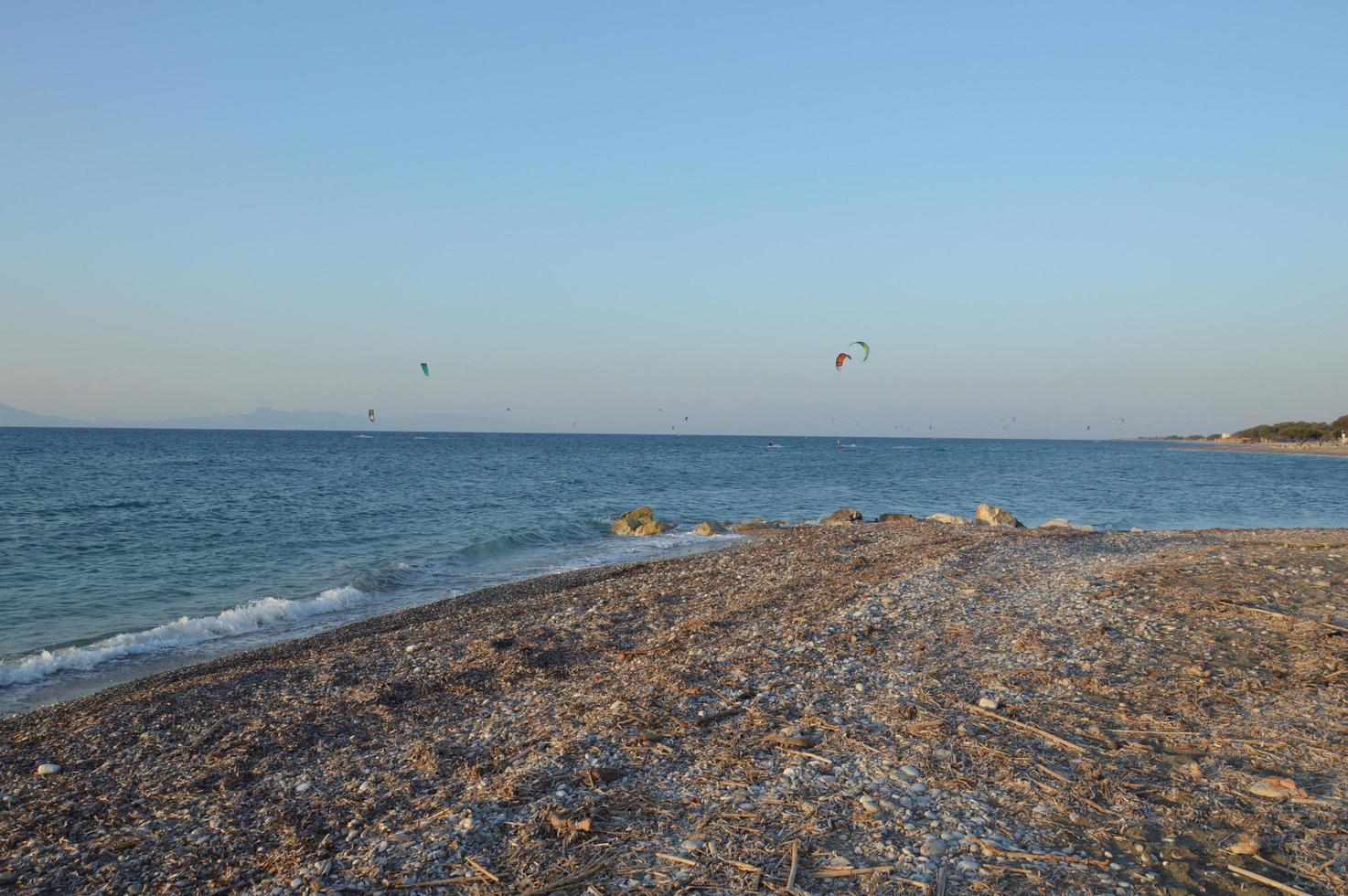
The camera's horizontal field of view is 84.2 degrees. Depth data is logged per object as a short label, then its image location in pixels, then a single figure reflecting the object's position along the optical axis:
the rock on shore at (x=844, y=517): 31.80
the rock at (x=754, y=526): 31.61
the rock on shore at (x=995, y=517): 29.05
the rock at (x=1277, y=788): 5.44
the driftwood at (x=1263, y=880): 4.26
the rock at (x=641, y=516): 32.50
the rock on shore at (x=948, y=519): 29.76
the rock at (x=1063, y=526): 25.39
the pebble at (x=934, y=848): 4.84
